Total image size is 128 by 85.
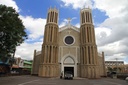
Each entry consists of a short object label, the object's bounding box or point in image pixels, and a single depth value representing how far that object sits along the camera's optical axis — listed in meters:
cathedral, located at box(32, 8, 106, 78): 20.84
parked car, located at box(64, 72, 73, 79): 16.76
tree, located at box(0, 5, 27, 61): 10.32
